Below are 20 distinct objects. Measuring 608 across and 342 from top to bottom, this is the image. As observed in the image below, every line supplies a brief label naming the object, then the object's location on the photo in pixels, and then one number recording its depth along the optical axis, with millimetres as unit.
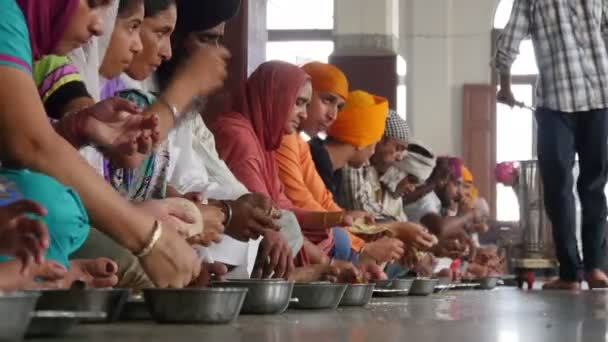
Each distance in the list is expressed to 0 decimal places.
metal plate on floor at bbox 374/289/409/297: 3616
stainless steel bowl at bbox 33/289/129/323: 1753
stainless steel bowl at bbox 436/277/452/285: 5014
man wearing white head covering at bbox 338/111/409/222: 5645
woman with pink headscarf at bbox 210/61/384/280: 3846
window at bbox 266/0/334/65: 12164
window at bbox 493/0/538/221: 11742
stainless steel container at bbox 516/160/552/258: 6934
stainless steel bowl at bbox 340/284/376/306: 2904
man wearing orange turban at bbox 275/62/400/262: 4465
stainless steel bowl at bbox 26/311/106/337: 1632
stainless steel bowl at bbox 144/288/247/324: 1971
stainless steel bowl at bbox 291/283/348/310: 2598
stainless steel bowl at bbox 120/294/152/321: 2119
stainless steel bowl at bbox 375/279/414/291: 3750
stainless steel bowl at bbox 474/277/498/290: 5637
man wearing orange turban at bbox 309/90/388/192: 5180
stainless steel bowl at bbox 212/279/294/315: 2354
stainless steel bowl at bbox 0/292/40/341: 1491
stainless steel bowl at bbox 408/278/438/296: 4161
